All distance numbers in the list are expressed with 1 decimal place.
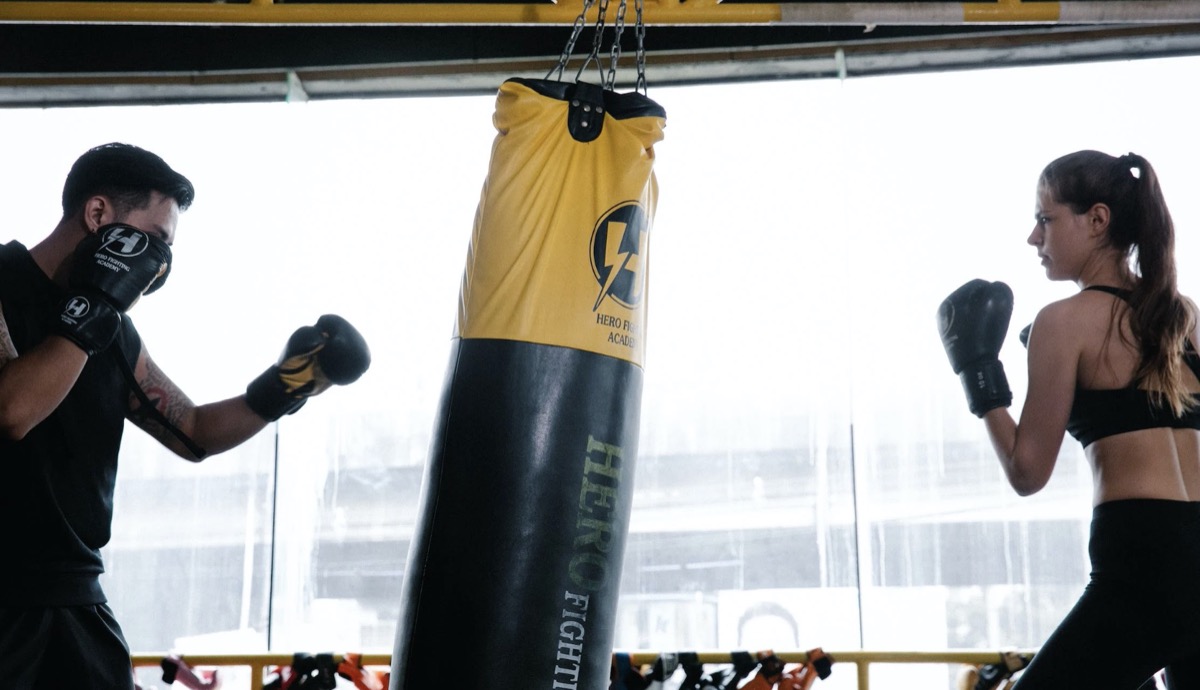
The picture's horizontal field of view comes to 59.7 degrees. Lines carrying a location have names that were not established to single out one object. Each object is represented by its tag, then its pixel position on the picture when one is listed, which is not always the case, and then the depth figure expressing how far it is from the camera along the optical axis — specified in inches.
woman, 68.6
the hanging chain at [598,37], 91.3
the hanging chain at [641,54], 90.0
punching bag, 72.2
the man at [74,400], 69.8
